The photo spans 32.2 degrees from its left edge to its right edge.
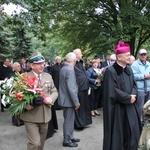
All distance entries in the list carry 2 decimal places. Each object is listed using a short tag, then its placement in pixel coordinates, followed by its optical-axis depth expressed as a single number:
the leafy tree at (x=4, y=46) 15.46
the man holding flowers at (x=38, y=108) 3.99
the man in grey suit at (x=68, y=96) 5.54
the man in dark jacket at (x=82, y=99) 6.59
